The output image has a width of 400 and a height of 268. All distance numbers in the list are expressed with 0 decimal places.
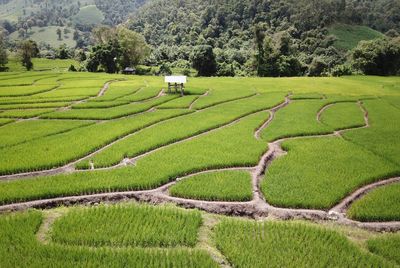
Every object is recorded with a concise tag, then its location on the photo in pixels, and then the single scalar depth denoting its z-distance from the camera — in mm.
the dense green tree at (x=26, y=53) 73438
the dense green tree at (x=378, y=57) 61844
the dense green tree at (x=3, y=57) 73375
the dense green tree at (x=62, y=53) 100562
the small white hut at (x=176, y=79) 34156
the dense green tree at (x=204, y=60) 67000
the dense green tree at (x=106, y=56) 65188
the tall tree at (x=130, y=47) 67562
